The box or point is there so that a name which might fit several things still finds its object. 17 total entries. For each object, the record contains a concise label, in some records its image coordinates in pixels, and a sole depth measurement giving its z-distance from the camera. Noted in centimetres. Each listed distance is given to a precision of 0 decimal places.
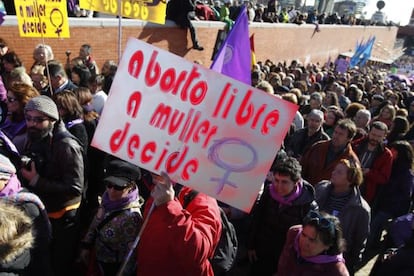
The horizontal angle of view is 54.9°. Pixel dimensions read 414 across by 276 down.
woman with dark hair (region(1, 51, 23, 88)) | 550
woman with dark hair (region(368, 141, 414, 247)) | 456
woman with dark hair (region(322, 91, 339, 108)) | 698
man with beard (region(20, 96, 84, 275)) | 281
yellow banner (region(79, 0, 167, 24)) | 584
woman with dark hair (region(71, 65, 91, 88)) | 532
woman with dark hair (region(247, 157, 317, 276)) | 316
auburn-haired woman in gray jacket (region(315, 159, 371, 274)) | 337
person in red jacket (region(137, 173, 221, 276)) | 206
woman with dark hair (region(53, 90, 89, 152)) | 350
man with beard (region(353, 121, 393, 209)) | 451
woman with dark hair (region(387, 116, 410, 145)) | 563
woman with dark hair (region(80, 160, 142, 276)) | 267
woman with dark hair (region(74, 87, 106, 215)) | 409
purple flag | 373
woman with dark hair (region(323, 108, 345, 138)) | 548
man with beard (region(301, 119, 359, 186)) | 421
